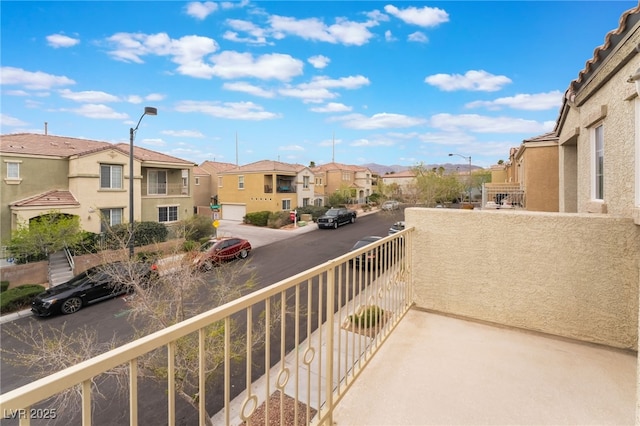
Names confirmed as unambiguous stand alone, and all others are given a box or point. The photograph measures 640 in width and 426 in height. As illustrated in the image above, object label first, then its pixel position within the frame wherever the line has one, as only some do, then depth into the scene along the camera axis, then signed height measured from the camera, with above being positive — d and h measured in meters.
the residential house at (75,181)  17.20 +1.81
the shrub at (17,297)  11.17 -3.32
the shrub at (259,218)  30.20 -0.93
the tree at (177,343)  4.66 -2.37
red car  15.69 -2.23
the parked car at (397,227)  19.74 -1.36
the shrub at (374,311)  3.32 -1.29
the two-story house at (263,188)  32.88 +2.43
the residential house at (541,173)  11.61 +1.38
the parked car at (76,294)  10.52 -3.13
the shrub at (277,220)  29.00 -1.10
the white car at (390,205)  34.84 +0.38
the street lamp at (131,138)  11.87 +2.95
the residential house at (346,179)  50.07 +5.12
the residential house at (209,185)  39.31 +3.23
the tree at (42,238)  14.36 -1.39
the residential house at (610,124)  3.96 +1.38
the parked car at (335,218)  28.17 -0.97
